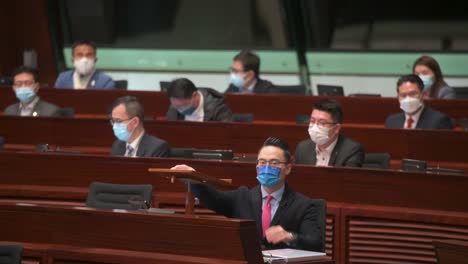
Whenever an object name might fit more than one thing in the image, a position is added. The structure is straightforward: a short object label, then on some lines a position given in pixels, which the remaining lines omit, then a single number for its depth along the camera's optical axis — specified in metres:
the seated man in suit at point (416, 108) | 19.55
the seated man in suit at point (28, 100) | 21.69
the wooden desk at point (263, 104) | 21.58
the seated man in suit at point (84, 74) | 24.27
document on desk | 11.61
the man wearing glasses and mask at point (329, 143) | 16.78
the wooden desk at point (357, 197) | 15.13
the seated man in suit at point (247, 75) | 24.08
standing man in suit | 13.01
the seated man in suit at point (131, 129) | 17.64
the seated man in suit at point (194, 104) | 19.92
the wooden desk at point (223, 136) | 18.58
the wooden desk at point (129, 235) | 11.34
